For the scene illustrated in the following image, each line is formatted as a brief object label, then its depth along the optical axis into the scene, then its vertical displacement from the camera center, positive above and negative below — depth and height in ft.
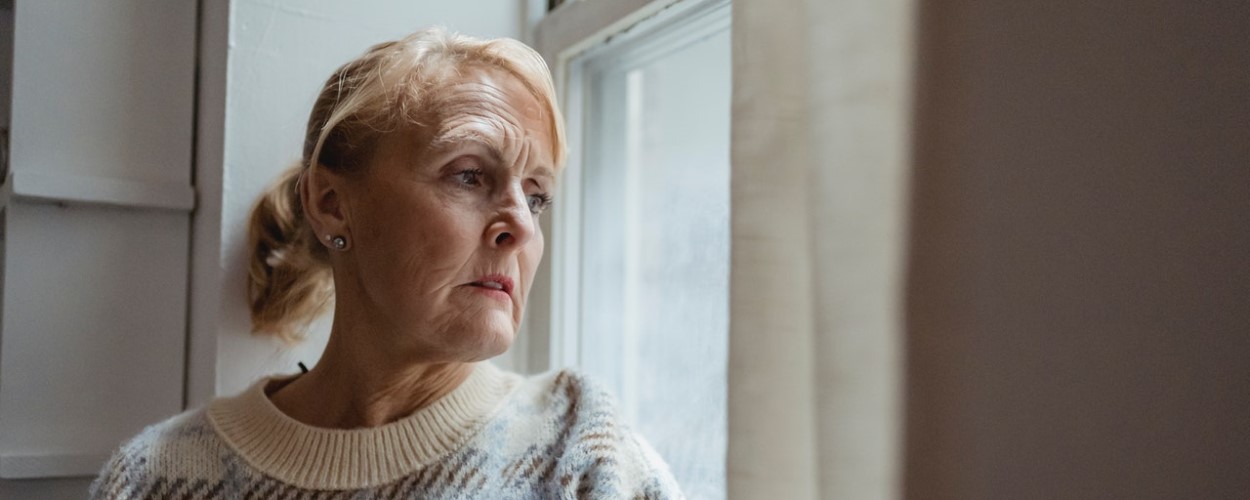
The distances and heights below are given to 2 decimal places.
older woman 3.23 -0.18
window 4.09 +0.24
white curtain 1.74 +0.07
